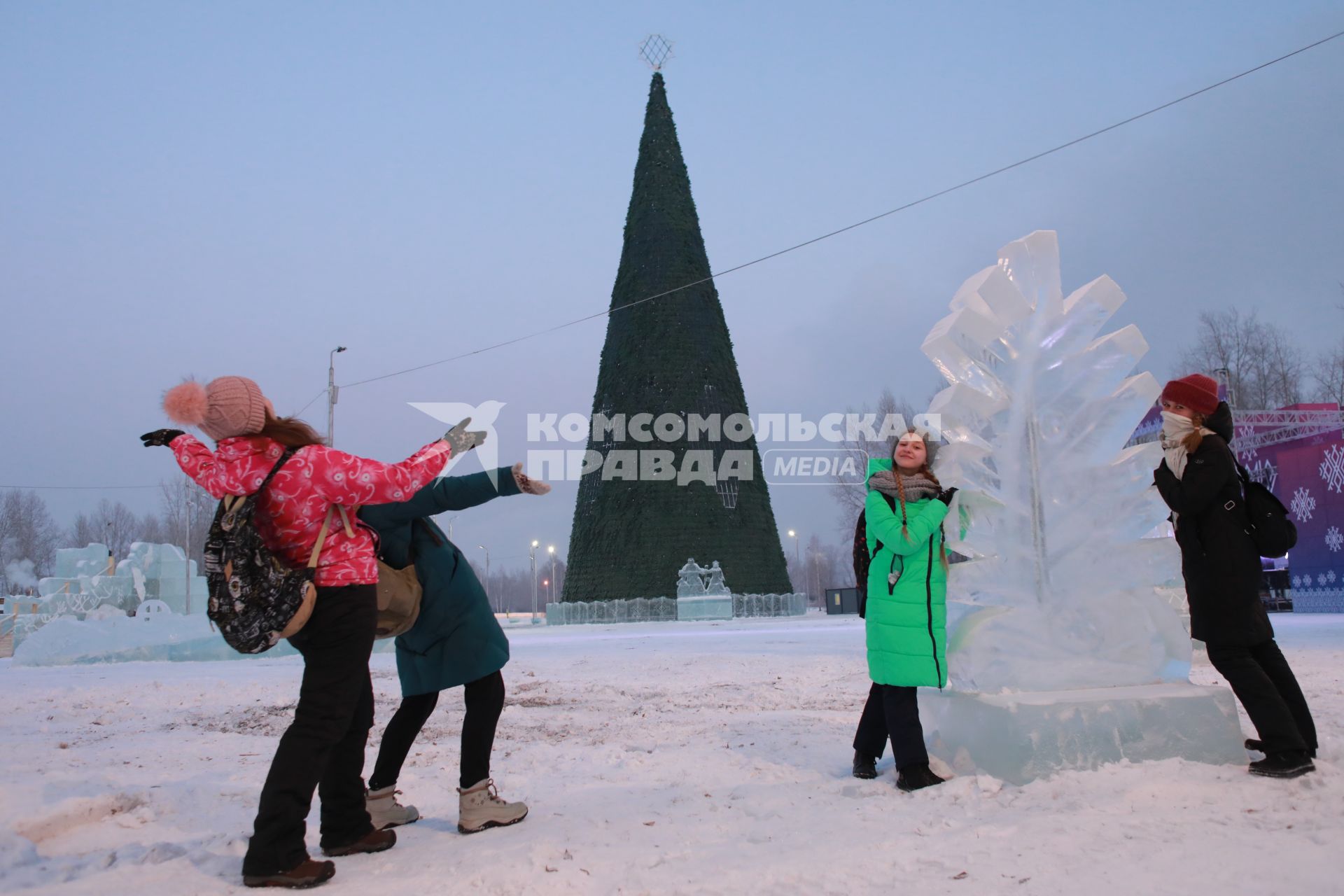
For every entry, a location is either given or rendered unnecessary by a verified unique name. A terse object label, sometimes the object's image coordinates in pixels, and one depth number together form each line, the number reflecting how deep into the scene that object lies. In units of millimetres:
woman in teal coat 2945
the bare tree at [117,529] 56812
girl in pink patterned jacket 2453
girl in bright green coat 3379
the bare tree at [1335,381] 28203
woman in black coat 3141
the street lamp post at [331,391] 19598
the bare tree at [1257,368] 31844
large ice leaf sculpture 3498
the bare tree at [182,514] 45625
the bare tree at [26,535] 50188
